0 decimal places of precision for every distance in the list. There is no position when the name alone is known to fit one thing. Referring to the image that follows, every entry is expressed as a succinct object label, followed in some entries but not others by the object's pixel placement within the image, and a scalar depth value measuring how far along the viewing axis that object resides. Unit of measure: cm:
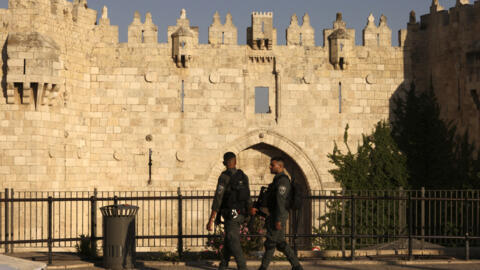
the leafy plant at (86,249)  1656
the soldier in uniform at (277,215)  1292
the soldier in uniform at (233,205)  1310
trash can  1482
